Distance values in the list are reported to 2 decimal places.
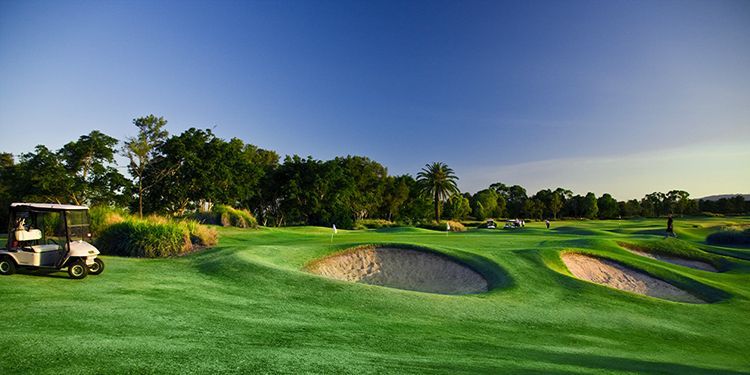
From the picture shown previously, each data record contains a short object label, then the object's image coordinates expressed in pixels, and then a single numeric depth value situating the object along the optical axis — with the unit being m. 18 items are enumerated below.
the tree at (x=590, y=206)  122.31
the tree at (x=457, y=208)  103.56
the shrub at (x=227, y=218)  40.65
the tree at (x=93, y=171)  48.19
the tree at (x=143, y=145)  53.41
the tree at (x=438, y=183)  81.81
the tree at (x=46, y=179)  46.06
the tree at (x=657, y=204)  127.44
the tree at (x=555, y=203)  122.81
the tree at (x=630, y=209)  130.62
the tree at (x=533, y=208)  120.69
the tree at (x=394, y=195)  101.25
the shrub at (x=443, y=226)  63.63
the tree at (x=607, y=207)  126.25
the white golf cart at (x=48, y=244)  12.21
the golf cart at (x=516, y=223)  68.04
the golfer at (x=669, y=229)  37.25
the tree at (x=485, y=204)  112.12
